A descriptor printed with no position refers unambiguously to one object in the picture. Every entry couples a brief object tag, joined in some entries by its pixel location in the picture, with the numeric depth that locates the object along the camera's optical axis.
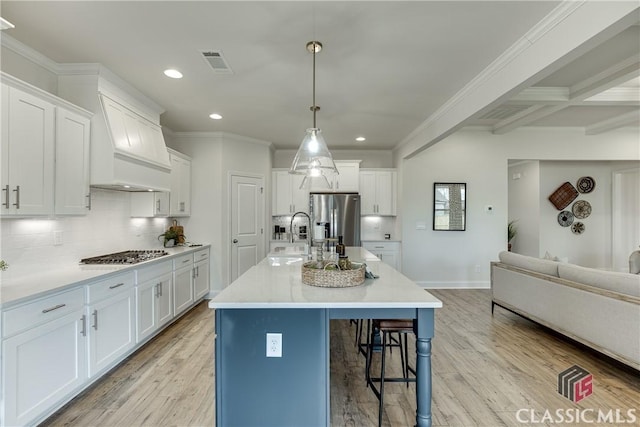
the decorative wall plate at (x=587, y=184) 6.29
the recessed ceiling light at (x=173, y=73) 2.81
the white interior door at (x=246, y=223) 5.05
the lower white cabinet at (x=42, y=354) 1.71
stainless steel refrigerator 5.64
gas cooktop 2.87
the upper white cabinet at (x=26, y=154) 1.95
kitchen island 1.71
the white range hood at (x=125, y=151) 2.73
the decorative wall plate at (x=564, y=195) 6.27
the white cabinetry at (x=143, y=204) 3.77
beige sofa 2.38
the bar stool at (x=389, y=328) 1.92
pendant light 2.46
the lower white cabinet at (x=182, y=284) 3.69
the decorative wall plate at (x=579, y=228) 6.31
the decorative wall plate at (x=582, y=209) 6.30
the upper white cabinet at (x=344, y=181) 5.85
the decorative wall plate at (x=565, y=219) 6.33
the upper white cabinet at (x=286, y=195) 5.92
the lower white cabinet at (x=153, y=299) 2.93
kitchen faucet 3.04
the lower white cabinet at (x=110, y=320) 2.31
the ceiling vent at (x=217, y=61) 2.51
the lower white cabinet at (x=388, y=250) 5.66
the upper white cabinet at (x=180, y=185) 4.28
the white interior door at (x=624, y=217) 6.11
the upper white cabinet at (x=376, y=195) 5.99
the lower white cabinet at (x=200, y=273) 4.30
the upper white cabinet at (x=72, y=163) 2.37
